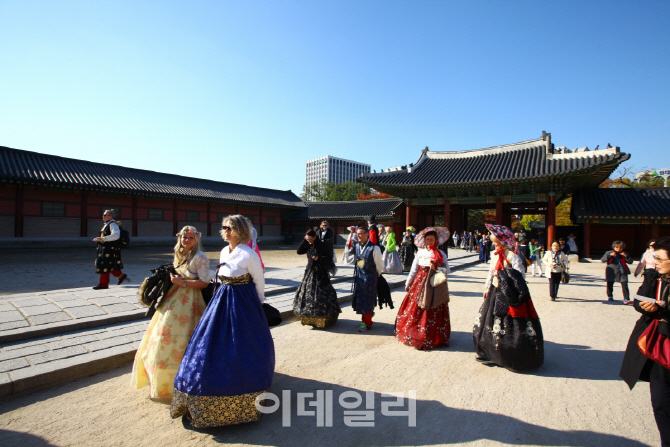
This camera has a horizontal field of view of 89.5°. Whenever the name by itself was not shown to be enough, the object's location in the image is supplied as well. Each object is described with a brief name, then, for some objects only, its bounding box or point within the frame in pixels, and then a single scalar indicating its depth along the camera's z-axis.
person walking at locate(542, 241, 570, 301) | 7.35
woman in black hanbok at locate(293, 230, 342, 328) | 4.94
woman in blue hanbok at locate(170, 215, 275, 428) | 2.40
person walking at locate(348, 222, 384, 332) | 4.93
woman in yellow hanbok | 2.77
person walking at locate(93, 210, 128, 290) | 6.69
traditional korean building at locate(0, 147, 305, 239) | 15.87
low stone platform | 3.18
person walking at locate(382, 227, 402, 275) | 10.73
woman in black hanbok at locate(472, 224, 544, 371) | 3.43
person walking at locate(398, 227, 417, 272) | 11.73
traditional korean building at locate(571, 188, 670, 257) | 16.55
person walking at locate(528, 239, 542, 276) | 11.68
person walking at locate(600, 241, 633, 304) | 7.08
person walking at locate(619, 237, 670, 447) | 2.14
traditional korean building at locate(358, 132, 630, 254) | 16.34
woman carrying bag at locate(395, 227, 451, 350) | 4.15
